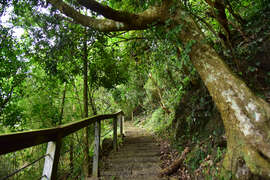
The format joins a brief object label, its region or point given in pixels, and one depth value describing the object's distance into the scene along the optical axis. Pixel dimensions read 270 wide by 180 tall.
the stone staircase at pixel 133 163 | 2.93
